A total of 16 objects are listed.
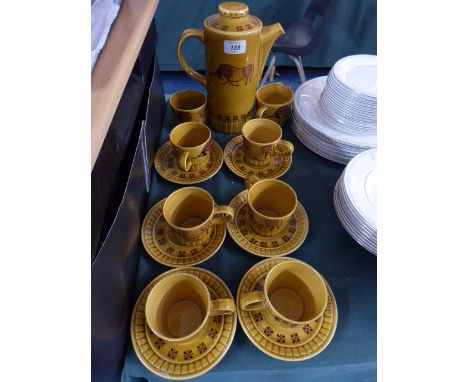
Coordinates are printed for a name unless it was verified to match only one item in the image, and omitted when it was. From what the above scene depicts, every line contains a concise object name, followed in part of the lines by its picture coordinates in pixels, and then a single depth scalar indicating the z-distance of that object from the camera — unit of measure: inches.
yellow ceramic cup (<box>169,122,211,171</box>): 24.5
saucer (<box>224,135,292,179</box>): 26.5
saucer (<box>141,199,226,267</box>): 21.0
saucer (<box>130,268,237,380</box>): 17.1
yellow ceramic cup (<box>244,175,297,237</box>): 21.6
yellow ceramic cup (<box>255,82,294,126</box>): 29.1
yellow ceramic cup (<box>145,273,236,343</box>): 17.4
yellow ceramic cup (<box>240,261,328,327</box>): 17.7
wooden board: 14.4
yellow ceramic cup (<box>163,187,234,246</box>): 20.8
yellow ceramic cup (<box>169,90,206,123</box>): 28.7
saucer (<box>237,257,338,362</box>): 17.8
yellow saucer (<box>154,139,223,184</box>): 26.0
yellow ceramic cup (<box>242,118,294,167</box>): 25.5
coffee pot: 24.3
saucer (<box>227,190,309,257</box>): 21.7
